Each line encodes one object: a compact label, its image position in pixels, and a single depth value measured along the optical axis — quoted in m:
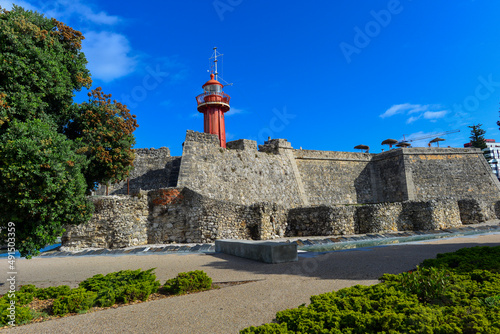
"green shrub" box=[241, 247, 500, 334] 3.68
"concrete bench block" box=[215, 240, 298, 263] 10.08
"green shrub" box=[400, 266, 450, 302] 4.86
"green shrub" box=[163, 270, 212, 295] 6.92
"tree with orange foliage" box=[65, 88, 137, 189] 10.30
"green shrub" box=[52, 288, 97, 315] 5.80
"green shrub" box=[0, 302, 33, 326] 5.32
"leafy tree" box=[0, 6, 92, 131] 7.60
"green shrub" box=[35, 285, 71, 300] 6.55
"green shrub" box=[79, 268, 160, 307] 6.30
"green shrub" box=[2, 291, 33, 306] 5.93
